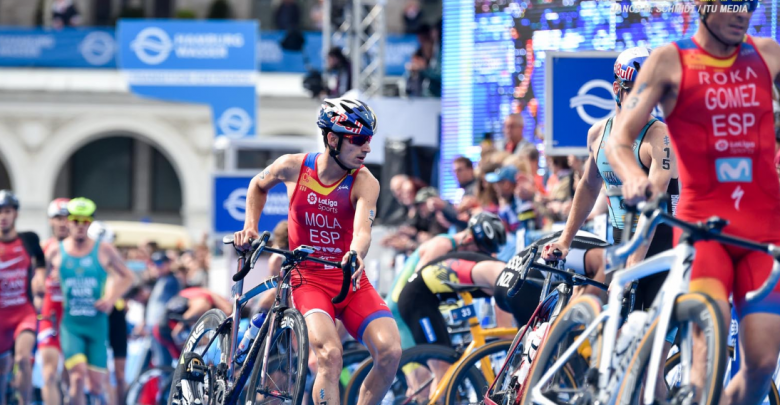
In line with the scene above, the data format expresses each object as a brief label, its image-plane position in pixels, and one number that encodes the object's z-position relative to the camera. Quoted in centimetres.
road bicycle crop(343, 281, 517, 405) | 1378
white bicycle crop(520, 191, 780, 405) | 830
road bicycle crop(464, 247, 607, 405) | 1170
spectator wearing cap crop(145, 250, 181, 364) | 2985
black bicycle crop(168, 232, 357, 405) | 1211
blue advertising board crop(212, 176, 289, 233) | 3042
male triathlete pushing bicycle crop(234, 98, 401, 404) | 1271
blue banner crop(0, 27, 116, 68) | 5803
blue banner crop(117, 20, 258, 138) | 4150
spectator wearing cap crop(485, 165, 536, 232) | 2136
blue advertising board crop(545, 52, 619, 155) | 1934
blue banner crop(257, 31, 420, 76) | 5294
